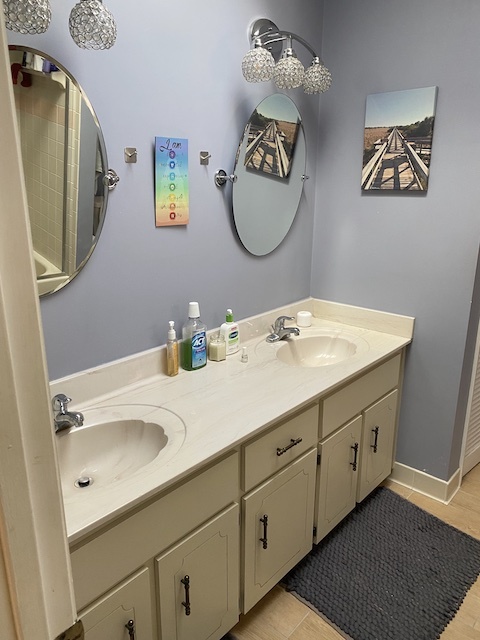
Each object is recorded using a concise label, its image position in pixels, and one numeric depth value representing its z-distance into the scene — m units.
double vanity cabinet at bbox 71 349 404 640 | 1.05
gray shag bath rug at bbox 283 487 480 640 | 1.57
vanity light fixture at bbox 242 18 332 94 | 1.59
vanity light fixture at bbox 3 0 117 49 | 1.05
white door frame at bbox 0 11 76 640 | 0.43
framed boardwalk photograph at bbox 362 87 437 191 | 1.88
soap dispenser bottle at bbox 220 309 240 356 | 1.82
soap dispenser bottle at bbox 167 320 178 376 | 1.61
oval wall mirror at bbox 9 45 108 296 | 1.21
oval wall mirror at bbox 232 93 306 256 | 1.83
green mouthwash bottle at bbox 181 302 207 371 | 1.66
